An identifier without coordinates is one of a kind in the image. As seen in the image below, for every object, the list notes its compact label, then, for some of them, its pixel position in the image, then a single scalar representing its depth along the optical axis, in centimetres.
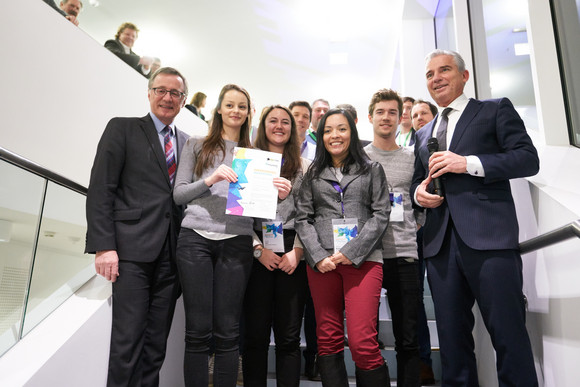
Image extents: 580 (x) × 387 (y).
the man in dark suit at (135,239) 187
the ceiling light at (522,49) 250
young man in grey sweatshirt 211
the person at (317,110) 396
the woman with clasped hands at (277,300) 210
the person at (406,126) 401
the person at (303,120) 352
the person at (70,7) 433
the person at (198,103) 650
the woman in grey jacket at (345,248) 191
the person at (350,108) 314
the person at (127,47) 479
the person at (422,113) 338
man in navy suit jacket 166
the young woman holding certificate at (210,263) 190
